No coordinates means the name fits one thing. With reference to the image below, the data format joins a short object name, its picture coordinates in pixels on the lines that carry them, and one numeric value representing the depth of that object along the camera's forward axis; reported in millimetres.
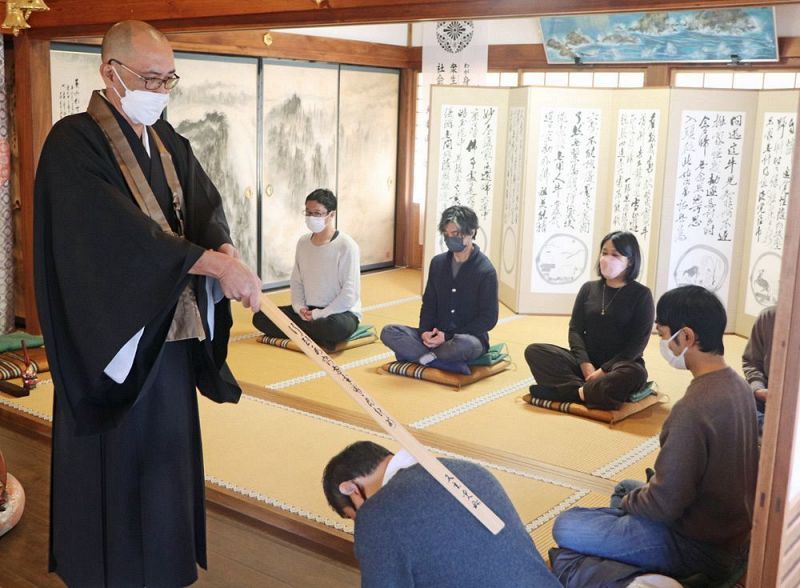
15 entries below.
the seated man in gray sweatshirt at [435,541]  1829
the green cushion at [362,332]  6152
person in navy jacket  5371
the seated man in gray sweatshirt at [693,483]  2592
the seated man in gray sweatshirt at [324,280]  5957
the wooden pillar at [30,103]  5496
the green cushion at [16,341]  5465
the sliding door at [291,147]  7754
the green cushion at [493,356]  5477
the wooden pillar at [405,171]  8852
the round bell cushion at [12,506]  3309
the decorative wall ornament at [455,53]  7656
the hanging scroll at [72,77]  5898
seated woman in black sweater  4758
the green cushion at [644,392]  4814
